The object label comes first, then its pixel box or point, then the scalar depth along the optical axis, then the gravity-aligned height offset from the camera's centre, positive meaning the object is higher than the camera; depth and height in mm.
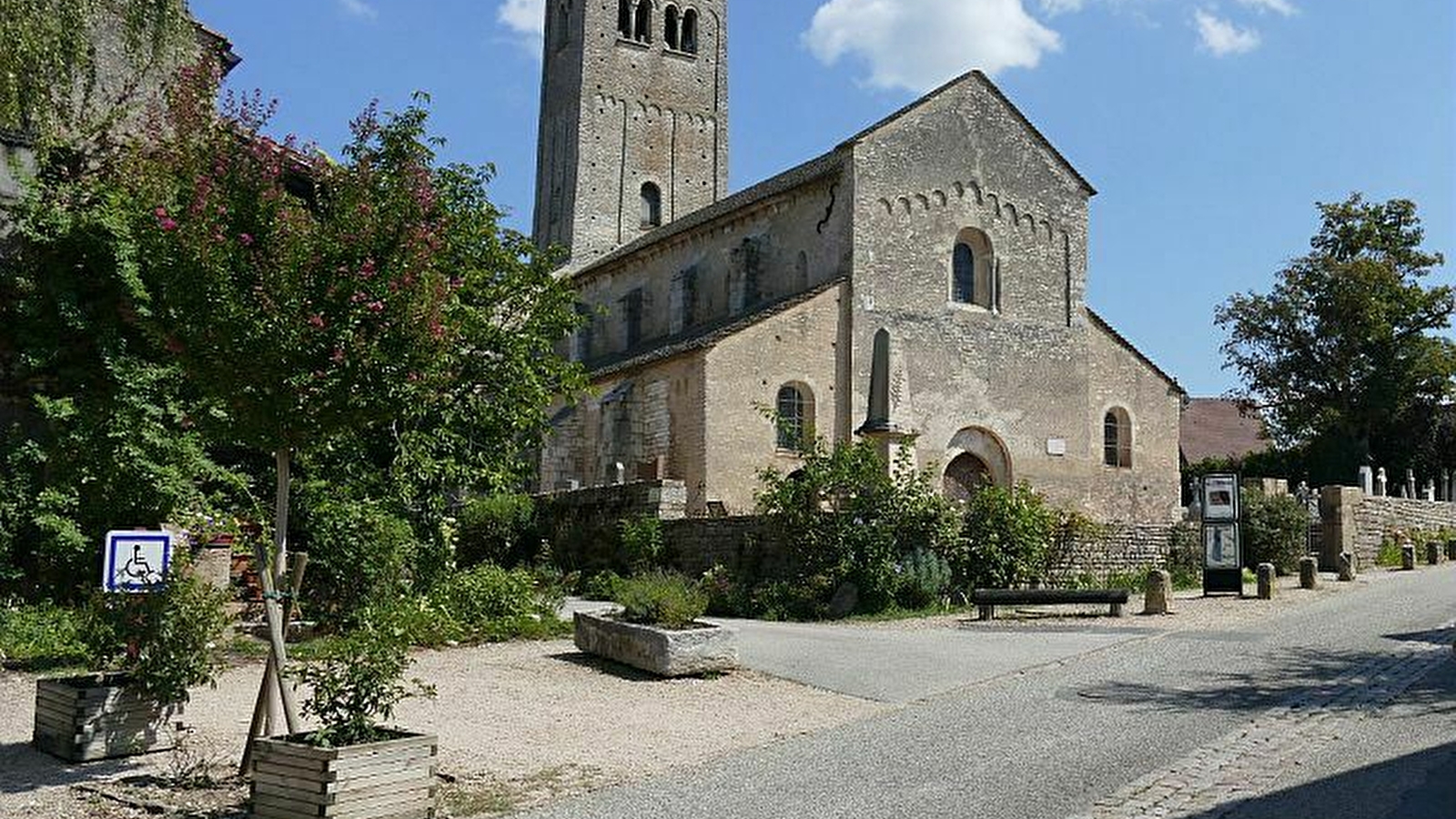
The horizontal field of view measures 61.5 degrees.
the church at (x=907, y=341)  27922 +5382
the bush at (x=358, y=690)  6926 -792
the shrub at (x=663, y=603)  12688 -489
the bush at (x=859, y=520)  18594 +653
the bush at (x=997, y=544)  19312 +330
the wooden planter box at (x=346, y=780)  6488 -1238
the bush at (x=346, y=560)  15359 -131
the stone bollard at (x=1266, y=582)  19422 -167
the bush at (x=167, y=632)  7965 -566
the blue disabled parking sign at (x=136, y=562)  8062 -118
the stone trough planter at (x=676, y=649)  11867 -896
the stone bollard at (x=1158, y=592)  17453 -331
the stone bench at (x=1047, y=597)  17078 -430
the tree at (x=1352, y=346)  41500 +7848
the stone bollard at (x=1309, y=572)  21328 +6
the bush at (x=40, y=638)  12469 -1043
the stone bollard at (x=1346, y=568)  22875 +108
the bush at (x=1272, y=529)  23766 +828
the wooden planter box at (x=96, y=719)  8148 -1184
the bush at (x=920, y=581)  18625 -258
